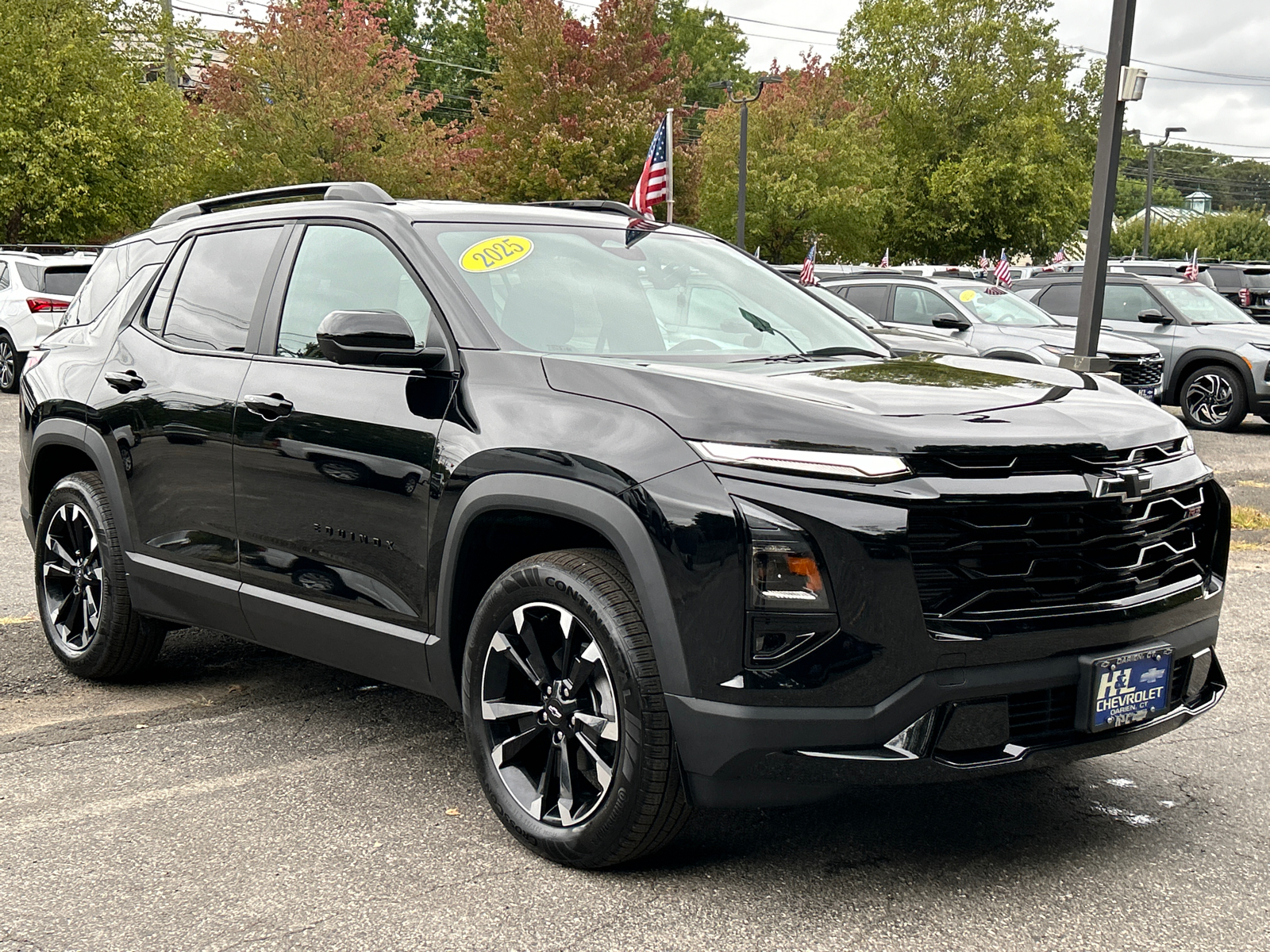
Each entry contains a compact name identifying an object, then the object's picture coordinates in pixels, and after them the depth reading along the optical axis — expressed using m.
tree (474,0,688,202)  36.34
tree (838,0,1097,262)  51.28
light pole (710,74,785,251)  31.88
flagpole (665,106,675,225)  19.98
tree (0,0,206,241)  25.61
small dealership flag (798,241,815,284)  19.54
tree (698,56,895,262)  41.69
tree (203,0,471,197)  32.47
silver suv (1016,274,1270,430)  15.25
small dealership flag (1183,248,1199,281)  23.30
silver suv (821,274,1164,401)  14.86
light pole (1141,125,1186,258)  50.03
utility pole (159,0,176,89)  28.88
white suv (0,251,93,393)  17.05
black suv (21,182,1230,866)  3.08
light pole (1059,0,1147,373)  11.45
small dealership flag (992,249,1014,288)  24.28
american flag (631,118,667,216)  17.89
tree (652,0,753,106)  77.56
